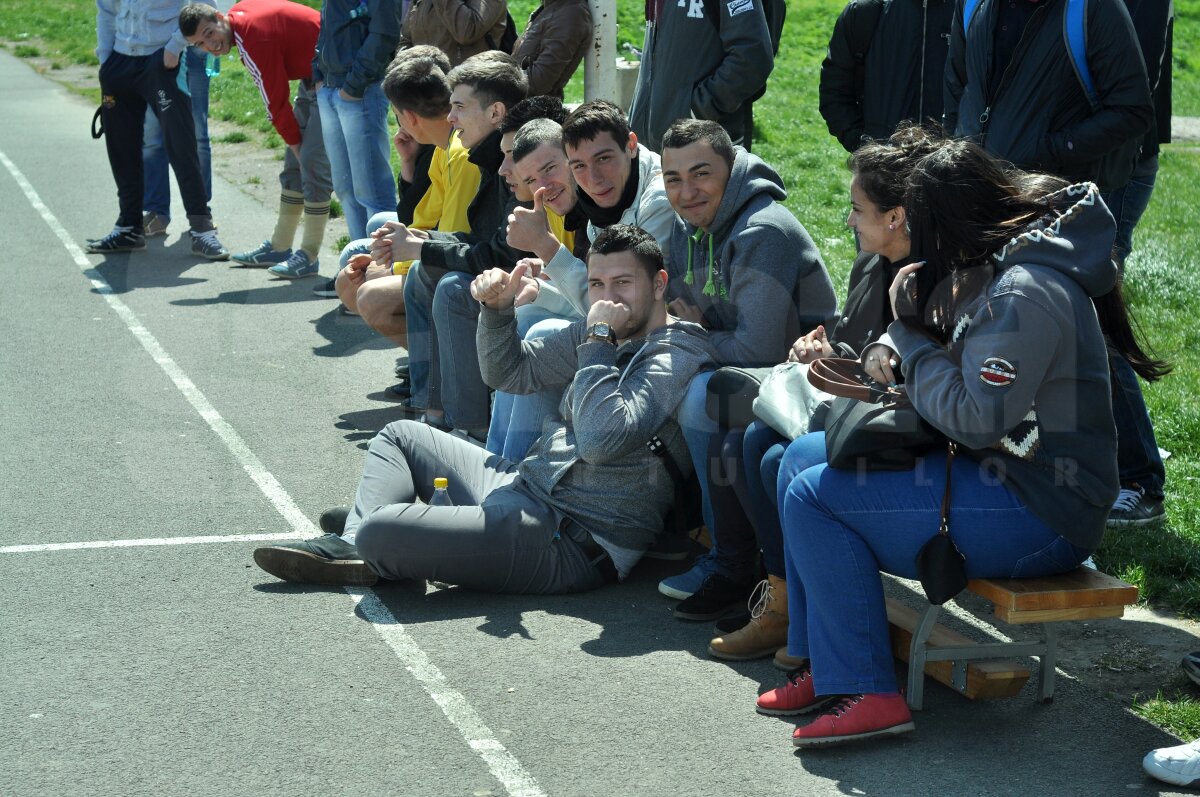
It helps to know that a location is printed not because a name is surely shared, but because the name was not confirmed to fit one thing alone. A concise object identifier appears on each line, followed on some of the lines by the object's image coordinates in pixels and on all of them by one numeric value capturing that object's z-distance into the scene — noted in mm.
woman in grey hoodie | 7082
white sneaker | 7000
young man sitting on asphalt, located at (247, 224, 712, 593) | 9281
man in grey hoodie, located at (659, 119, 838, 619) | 9727
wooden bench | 7363
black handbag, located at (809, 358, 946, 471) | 7473
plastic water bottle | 9859
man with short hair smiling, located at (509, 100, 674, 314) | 10781
